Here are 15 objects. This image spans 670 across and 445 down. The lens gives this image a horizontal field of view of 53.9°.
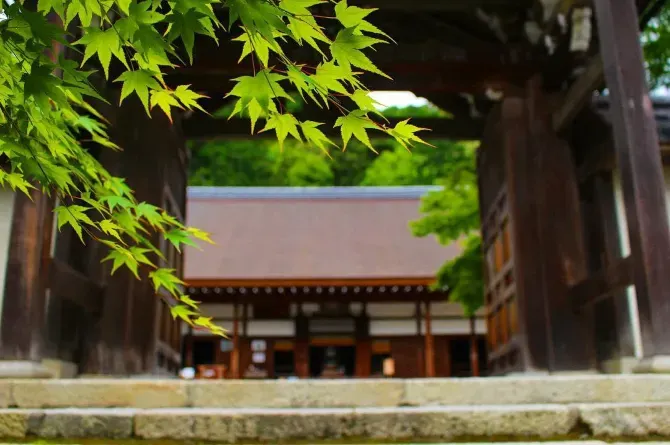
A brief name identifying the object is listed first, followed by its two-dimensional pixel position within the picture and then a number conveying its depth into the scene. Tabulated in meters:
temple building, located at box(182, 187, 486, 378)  12.04
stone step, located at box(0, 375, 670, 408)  2.97
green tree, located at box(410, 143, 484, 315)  8.69
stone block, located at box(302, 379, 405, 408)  2.96
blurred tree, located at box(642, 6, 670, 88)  8.34
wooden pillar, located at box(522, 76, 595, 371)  5.24
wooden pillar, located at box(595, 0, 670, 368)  3.65
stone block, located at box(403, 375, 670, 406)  2.99
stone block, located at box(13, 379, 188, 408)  3.02
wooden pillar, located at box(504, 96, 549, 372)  5.43
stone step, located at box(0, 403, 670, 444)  2.56
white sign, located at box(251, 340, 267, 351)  12.71
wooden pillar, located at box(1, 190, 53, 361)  3.92
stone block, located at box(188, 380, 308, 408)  2.96
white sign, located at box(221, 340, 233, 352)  12.95
